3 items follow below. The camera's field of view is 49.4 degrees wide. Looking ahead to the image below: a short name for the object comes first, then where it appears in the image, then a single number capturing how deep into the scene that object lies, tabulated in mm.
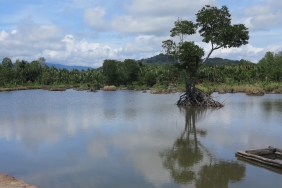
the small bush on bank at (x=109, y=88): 59125
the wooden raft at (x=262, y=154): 10720
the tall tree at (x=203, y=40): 27250
